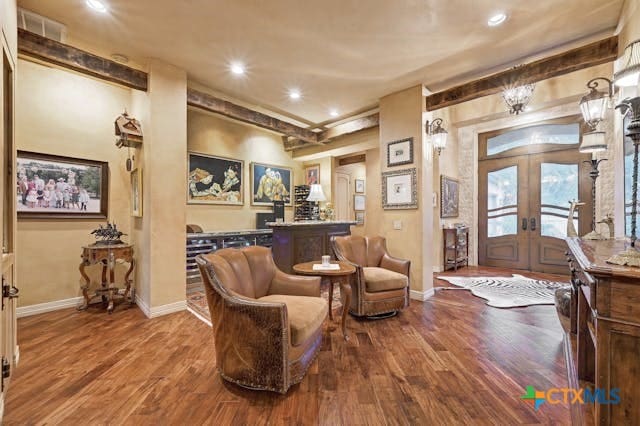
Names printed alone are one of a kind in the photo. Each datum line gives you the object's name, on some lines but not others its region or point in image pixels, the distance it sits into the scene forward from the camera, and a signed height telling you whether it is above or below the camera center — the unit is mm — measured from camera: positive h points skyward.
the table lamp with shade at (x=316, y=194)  5035 +321
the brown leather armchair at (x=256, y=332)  1803 -853
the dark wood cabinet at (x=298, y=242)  4398 -533
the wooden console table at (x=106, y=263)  3355 -666
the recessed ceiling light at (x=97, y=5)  2326 +1815
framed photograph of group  3268 +319
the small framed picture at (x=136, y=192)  3400 +255
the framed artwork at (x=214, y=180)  5020 +619
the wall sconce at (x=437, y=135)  4027 +1154
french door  5266 +292
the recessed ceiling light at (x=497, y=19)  2521 +1840
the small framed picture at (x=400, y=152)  3975 +900
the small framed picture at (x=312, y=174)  6980 +971
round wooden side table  2672 -677
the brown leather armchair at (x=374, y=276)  3113 -793
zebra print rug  3748 -1265
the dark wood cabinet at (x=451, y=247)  5758 -779
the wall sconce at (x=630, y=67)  1466 +797
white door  7332 +388
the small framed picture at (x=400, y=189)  3945 +334
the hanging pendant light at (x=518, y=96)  3354 +1462
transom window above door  5312 +1566
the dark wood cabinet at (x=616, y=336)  1151 -558
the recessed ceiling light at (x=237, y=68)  3328 +1823
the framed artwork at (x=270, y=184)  5984 +637
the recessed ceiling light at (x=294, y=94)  4113 +1839
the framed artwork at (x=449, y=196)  5770 +331
